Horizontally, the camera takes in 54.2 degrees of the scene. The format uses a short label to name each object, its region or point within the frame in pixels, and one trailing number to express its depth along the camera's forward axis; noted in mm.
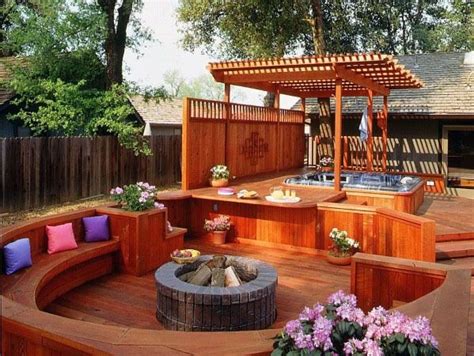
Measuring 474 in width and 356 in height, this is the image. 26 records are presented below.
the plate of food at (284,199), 7222
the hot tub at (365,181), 8438
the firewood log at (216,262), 5062
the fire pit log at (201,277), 4762
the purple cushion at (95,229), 5918
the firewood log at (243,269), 5027
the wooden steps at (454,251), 6279
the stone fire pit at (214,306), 4324
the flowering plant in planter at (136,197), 6137
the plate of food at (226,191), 7844
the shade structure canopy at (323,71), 8023
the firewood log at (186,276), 4918
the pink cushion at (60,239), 5387
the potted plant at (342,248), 6574
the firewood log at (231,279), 4768
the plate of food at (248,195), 7538
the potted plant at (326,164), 12864
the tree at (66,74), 11930
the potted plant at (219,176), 8914
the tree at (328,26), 15500
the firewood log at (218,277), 4738
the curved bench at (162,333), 2439
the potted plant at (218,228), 7727
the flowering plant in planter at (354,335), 2074
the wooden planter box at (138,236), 5914
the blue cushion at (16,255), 4641
